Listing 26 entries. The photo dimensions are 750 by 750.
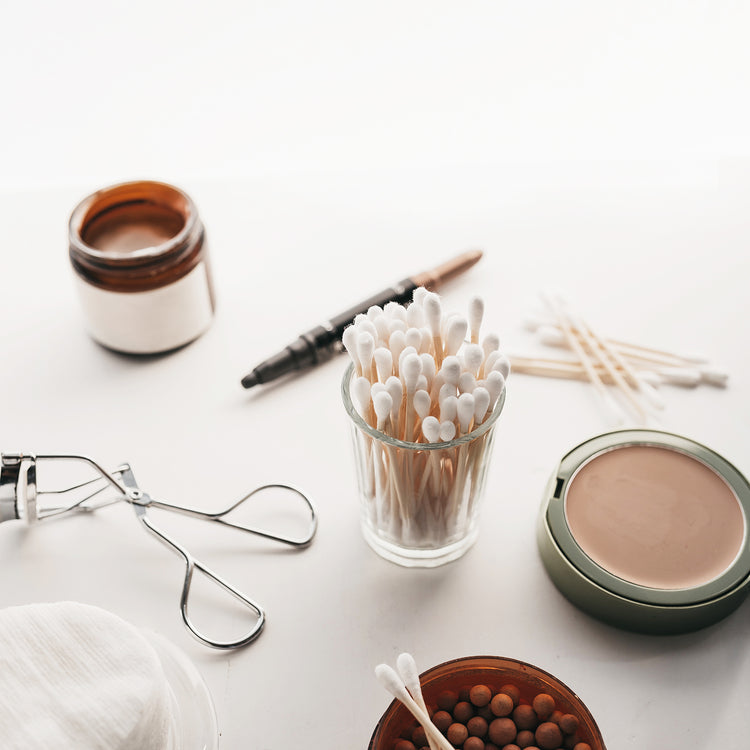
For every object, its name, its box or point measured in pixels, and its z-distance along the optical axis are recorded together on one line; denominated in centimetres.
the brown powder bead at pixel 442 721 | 53
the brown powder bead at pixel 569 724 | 52
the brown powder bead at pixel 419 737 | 52
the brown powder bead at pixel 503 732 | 53
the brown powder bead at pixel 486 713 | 54
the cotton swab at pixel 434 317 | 54
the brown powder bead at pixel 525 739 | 53
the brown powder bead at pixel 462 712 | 54
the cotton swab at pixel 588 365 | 73
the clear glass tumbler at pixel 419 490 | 56
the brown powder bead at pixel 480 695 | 54
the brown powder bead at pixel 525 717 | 53
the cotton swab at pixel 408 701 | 47
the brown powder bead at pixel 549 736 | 52
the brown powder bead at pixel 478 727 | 53
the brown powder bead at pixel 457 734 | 52
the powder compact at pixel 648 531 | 59
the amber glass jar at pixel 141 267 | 72
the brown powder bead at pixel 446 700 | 54
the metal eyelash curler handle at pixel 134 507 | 61
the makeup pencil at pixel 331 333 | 75
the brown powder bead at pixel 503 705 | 53
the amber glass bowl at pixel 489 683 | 51
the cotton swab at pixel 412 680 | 48
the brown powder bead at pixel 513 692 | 54
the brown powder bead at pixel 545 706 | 53
